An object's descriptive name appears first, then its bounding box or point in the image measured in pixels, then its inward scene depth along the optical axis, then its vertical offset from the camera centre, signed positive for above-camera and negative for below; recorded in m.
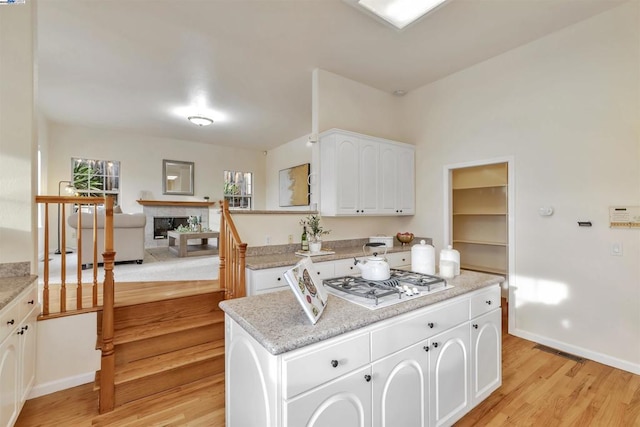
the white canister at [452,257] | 2.07 -0.31
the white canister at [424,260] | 2.05 -0.33
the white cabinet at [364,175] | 3.59 +0.50
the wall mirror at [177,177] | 7.44 +0.93
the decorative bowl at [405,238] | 4.18 -0.36
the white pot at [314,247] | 3.38 -0.40
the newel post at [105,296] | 2.09 -0.65
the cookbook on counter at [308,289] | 1.23 -0.35
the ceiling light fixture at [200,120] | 5.17 +1.67
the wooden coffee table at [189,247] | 5.69 -0.68
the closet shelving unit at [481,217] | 4.30 -0.07
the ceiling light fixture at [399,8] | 2.36 +1.71
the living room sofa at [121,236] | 4.36 -0.37
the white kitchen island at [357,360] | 1.14 -0.69
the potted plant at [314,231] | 3.40 -0.23
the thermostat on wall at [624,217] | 2.50 -0.03
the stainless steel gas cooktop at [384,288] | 1.53 -0.43
